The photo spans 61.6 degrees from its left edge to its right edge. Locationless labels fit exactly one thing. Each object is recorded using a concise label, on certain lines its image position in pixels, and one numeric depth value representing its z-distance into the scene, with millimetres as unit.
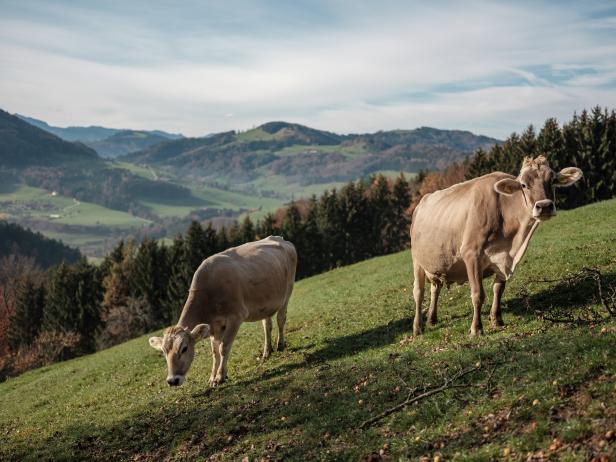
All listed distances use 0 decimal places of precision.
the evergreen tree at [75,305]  74438
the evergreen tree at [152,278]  74062
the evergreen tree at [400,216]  96062
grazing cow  15070
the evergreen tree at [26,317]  79250
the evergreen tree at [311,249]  85938
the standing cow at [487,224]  13062
